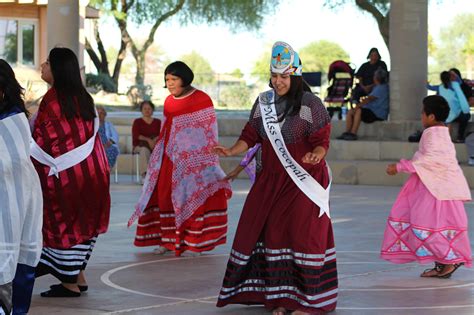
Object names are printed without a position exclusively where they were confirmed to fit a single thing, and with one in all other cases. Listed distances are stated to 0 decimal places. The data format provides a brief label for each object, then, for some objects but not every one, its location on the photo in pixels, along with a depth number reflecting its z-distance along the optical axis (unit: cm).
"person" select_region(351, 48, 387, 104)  2147
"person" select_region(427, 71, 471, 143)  1873
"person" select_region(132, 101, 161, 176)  1852
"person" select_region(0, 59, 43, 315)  630
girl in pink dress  938
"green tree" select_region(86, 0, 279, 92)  4909
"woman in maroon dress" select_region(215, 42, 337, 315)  757
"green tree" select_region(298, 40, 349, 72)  8631
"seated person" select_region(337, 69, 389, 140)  2030
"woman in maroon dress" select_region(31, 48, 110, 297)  820
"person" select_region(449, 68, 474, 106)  1911
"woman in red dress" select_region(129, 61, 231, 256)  1075
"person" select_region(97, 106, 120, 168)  1750
